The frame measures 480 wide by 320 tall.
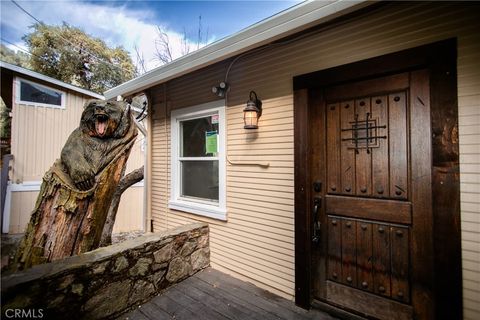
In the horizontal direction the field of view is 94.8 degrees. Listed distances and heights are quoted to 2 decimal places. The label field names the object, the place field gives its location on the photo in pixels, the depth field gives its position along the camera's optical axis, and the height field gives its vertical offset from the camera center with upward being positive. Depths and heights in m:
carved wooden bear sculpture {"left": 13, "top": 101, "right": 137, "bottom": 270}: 2.25 -0.29
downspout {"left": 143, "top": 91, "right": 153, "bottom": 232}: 3.86 -0.30
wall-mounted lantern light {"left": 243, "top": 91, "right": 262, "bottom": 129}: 2.39 +0.52
